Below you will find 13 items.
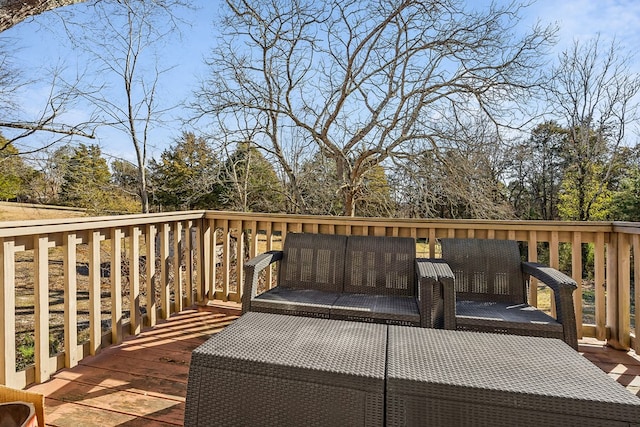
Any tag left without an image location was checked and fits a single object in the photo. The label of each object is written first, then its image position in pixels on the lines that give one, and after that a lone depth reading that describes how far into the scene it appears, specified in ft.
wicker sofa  7.50
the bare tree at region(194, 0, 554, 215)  21.25
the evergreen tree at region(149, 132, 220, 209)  25.66
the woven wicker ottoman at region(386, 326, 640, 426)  3.45
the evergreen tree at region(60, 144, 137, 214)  28.27
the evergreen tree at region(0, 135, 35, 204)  24.56
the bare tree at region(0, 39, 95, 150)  24.10
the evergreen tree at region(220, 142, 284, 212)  27.27
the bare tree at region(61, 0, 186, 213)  28.48
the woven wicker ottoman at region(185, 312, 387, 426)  3.86
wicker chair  6.67
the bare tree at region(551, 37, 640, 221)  34.27
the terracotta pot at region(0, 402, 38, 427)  4.09
